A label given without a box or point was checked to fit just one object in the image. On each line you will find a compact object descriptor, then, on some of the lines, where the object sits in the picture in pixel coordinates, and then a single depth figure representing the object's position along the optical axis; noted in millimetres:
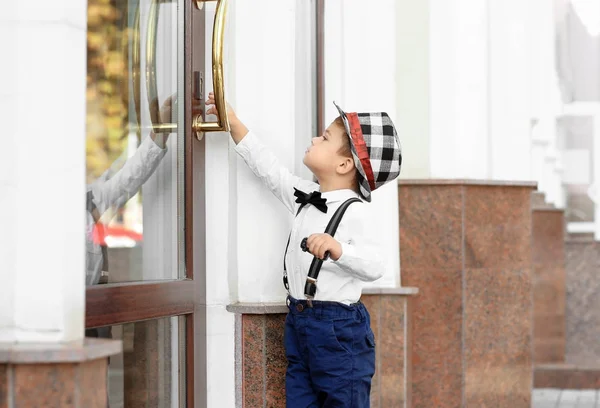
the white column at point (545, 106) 20277
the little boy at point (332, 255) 6220
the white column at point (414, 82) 11214
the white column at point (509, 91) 11802
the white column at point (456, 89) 11182
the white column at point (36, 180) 4241
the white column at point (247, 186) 6736
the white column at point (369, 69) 8968
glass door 5215
